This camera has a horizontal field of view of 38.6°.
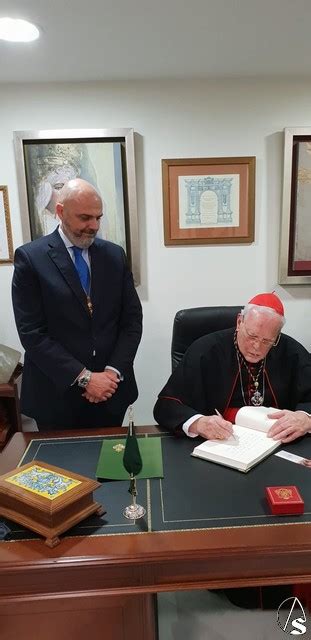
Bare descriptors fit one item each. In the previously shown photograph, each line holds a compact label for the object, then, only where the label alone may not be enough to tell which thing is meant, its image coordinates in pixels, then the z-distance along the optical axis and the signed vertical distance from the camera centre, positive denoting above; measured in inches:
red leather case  42.8 -27.0
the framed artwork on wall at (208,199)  95.0 +4.3
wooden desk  38.3 -29.9
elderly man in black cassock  64.2 -23.1
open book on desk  51.6 -27.3
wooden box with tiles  40.4 -25.1
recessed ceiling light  65.2 +29.1
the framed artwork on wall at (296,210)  93.7 +1.4
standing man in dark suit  66.8 -15.0
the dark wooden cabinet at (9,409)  88.7 -37.4
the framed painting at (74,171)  91.0 +10.9
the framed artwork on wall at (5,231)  94.9 -0.9
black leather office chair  78.8 -17.8
